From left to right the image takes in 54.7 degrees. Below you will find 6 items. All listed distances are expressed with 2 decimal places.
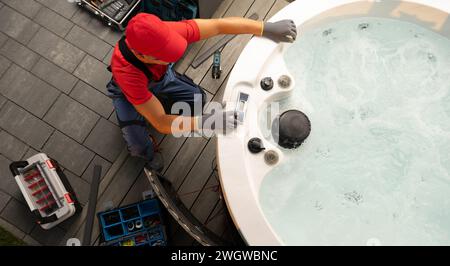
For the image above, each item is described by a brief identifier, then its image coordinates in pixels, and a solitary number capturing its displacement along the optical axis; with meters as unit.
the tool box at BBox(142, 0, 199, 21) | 2.48
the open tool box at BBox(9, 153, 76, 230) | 2.29
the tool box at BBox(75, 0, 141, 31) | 2.62
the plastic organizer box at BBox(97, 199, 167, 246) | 2.30
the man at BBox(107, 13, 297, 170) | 1.65
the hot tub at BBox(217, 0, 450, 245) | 2.04
